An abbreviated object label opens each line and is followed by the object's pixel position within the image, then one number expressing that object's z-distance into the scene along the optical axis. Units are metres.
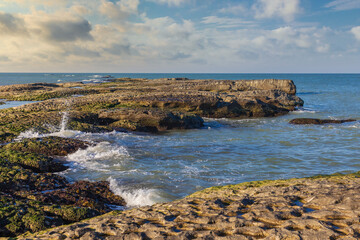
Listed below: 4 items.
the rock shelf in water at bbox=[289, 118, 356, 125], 23.26
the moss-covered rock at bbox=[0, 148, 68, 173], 9.84
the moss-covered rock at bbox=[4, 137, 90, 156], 11.91
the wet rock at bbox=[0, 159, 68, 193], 7.94
